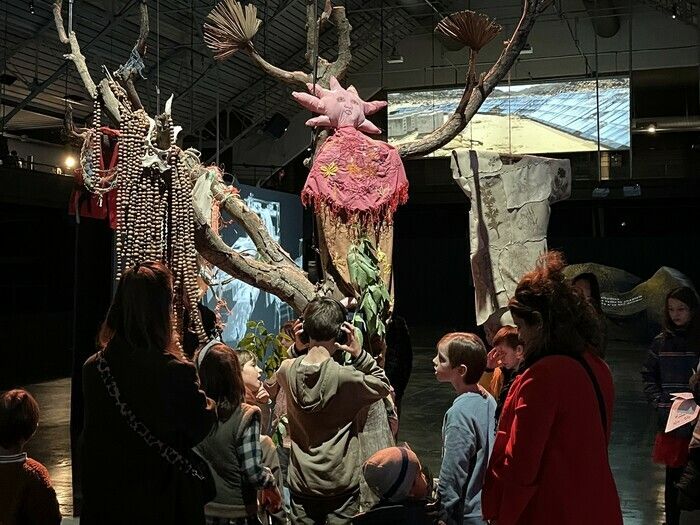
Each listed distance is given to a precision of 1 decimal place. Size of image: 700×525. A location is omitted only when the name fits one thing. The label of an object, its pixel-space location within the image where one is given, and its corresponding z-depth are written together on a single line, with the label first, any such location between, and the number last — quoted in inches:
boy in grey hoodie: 107.7
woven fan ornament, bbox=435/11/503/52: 167.8
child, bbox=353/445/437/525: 83.0
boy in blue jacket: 95.6
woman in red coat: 77.4
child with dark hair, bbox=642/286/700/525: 140.9
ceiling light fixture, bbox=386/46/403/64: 535.7
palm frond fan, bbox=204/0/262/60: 172.4
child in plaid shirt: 91.4
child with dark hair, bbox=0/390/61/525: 92.0
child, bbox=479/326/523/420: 117.6
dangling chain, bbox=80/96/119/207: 143.6
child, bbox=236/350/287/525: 104.3
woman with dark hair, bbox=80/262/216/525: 77.1
